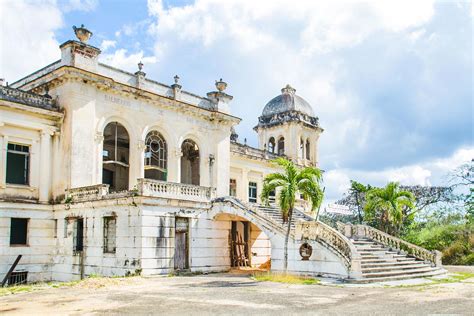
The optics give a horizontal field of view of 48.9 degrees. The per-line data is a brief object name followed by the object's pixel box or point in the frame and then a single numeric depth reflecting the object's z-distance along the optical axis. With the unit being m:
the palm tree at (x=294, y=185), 19.27
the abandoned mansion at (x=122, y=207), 19.92
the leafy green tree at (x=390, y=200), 24.33
